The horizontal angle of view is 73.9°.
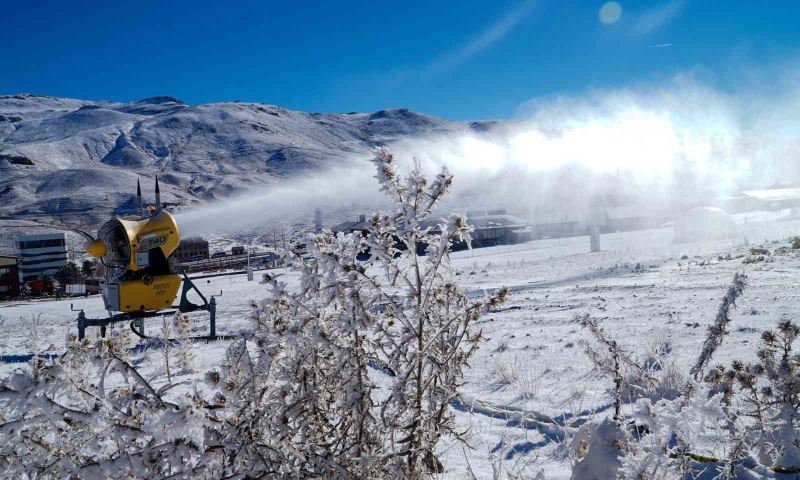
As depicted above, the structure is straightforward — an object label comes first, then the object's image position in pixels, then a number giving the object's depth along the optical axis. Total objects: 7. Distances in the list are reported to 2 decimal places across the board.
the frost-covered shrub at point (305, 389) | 1.64
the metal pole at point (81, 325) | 6.98
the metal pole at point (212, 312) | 7.58
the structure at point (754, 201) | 59.03
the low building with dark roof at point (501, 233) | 48.58
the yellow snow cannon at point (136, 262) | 6.95
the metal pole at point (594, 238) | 26.38
